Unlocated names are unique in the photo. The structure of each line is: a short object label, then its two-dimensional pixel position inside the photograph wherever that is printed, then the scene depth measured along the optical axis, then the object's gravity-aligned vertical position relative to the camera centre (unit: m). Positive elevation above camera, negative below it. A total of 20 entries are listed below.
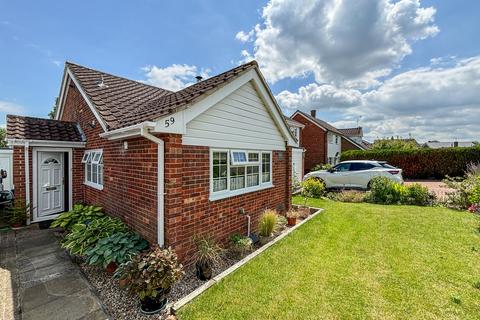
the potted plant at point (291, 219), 7.41 -2.00
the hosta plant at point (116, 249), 4.18 -1.75
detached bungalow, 4.31 +0.14
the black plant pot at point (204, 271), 4.16 -2.12
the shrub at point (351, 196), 11.01 -1.89
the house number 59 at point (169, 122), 3.97 +0.75
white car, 11.61 -0.79
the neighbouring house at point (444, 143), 54.12 +4.25
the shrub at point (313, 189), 11.88 -1.57
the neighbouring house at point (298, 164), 15.21 -0.25
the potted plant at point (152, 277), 3.20 -1.76
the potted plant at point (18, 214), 7.01 -1.67
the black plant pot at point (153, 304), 3.28 -2.18
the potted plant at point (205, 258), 4.17 -1.94
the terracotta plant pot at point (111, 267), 4.37 -2.14
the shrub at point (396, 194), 10.05 -1.62
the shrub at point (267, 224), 6.13 -1.80
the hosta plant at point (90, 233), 4.77 -1.63
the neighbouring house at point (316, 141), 25.94 +2.35
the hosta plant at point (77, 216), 6.09 -1.55
